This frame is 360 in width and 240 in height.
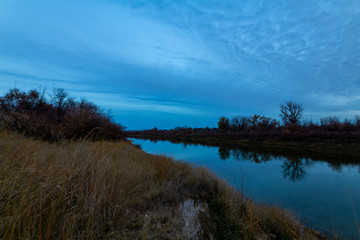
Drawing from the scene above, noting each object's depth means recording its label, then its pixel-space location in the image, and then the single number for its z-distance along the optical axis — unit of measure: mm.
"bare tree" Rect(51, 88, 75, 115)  11080
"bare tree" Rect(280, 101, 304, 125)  35600
